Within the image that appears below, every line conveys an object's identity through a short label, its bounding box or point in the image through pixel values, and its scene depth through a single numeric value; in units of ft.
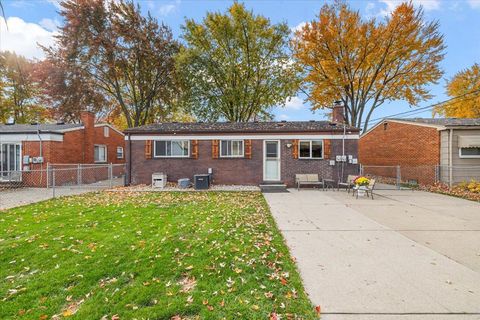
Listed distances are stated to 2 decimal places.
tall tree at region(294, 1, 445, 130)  61.26
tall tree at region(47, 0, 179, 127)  61.16
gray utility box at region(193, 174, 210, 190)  43.57
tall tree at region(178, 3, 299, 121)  70.52
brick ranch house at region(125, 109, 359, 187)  46.01
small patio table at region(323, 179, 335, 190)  44.75
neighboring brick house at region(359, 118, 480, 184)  43.37
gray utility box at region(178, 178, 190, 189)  45.16
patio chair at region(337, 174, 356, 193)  40.86
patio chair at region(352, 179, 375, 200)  34.44
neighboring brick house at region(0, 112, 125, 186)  46.57
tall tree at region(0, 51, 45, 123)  80.18
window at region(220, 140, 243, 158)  48.01
